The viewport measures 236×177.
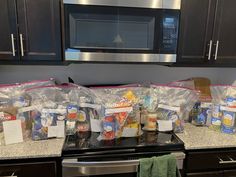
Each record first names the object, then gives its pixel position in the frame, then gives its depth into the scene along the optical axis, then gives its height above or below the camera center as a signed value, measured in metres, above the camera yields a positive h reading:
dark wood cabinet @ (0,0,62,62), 1.33 +0.12
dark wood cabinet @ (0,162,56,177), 1.20 -0.73
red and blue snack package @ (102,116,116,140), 1.39 -0.53
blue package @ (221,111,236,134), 1.51 -0.53
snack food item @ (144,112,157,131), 1.53 -0.53
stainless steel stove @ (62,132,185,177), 1.23 -0.65
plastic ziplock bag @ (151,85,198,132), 1.52 -0.39
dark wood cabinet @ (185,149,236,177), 1.37 -0.76
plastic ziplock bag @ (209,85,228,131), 1.57 -0.40
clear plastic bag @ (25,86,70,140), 1.38 -0.43
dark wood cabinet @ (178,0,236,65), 1.48 +0.14
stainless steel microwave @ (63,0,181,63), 1.34 +0.14
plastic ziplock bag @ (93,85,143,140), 1.39 -0.42
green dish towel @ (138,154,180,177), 1.24 -0.71
